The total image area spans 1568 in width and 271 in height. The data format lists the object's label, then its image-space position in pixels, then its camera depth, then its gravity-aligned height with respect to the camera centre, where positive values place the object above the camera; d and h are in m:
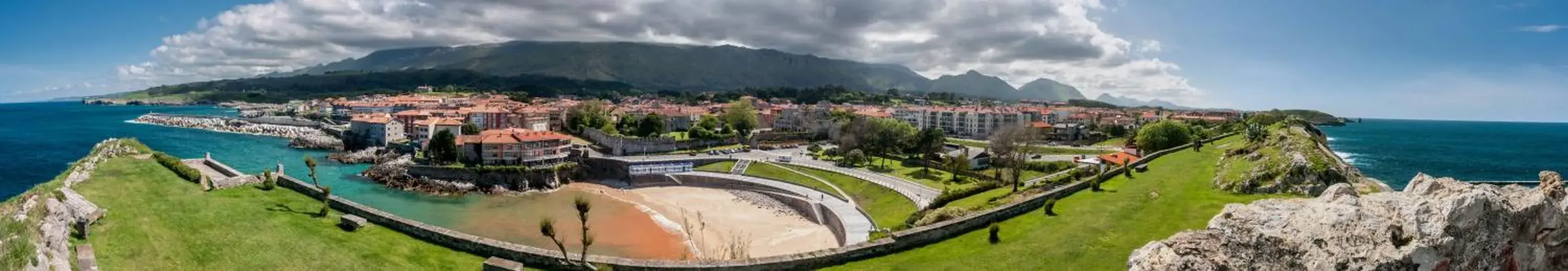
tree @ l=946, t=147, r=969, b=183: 46.53 -3.70
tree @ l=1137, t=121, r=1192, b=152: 57.78 -2.03
